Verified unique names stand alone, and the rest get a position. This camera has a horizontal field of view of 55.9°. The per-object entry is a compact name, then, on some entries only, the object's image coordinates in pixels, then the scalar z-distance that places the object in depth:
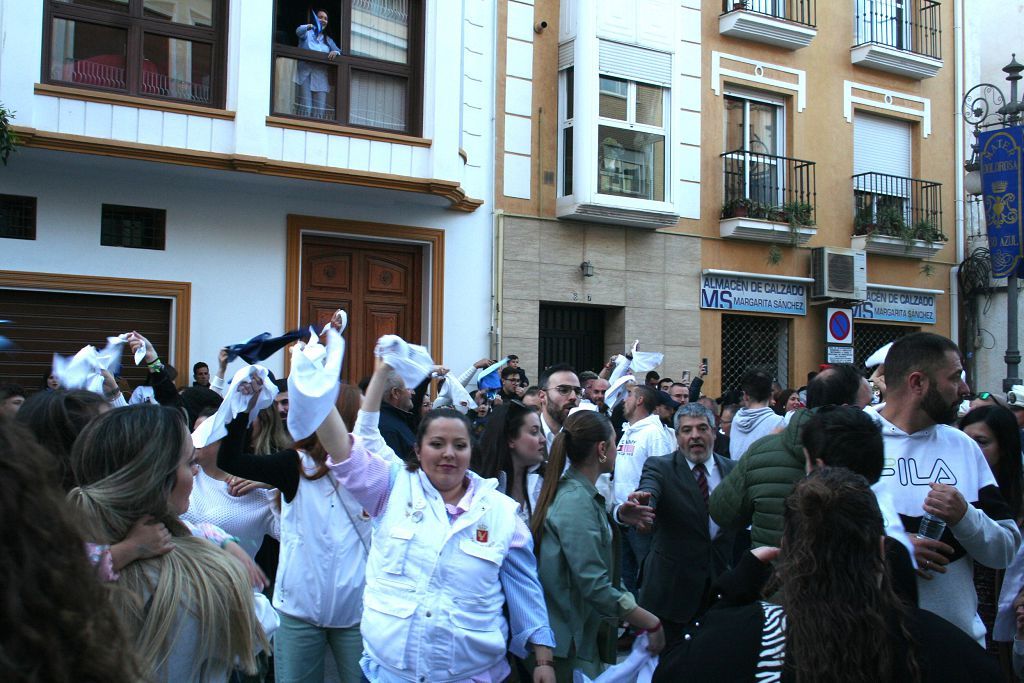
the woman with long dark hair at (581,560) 4.24
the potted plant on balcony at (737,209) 16.11
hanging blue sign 12.73
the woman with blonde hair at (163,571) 2.38
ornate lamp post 12.95
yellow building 14.57
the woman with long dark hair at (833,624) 2.24
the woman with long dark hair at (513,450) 5.10
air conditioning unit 16.73
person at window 12.52
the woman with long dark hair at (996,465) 4.60
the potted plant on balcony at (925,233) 17.89
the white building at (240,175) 11.08
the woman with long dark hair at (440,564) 3.57
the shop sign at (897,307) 17.61
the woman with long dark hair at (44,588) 1.26
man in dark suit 5.78
